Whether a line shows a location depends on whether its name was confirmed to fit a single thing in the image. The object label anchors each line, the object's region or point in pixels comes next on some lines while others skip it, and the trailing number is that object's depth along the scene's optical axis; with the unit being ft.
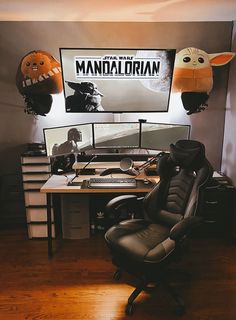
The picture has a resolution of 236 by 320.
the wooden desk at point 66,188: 7.82
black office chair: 5.96
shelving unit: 8.86
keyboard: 7.93
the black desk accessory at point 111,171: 8.98
